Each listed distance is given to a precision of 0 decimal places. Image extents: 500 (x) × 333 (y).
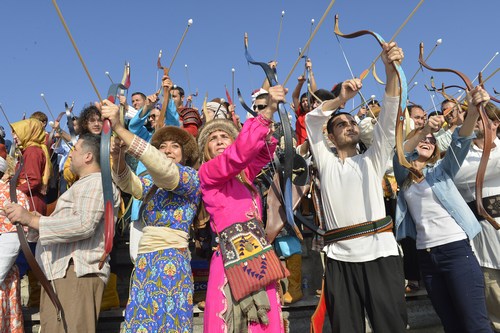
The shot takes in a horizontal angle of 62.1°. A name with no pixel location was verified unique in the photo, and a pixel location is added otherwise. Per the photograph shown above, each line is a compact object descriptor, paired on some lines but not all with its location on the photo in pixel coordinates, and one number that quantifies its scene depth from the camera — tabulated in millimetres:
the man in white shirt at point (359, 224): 2215
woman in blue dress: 2102
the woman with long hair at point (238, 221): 2145
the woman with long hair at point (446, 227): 2488
